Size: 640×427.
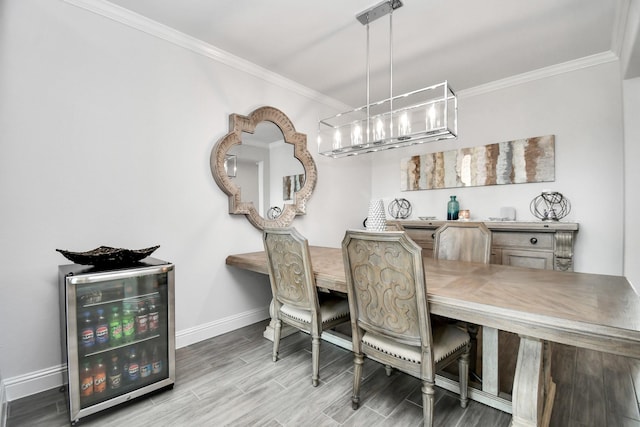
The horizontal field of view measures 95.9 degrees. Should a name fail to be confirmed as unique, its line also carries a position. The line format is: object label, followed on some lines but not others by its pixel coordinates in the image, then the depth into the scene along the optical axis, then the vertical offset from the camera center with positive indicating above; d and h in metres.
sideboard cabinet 2.69 -0.35
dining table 0.99 -0.40
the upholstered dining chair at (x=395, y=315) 1.33 -0.54
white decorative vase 2.26 -0.07
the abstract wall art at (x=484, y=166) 3.12 +0.52
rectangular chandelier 2.05 +0.73
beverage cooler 1.51 -0.72
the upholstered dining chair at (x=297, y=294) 1.86 -0.59
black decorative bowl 1.60 -0.27
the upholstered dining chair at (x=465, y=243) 2.16 -0.28
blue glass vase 3.57 -0.02
